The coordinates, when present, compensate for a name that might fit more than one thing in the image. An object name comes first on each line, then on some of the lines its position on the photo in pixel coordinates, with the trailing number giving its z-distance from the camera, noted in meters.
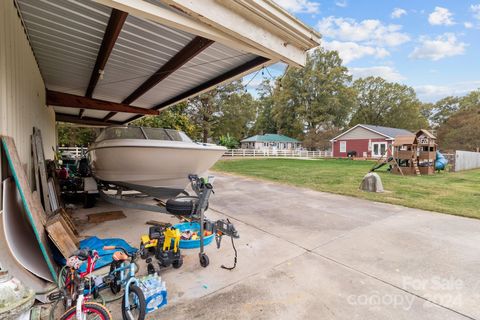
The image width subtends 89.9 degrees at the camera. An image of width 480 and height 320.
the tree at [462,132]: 24.56
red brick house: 27.52
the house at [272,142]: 39.84
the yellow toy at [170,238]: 2.65
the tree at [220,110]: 26.95
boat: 3.79
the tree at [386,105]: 39.85
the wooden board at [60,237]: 2.54
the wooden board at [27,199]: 2.33
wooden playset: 11.78
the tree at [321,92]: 37.38
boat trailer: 2.85
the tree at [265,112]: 47.23
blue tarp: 2.67
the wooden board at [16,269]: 2.07
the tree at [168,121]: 13.02
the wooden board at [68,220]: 3.43
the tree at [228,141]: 31.09
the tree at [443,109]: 46.16
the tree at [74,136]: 21.49
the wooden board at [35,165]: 3.73
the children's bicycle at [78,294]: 1.61
